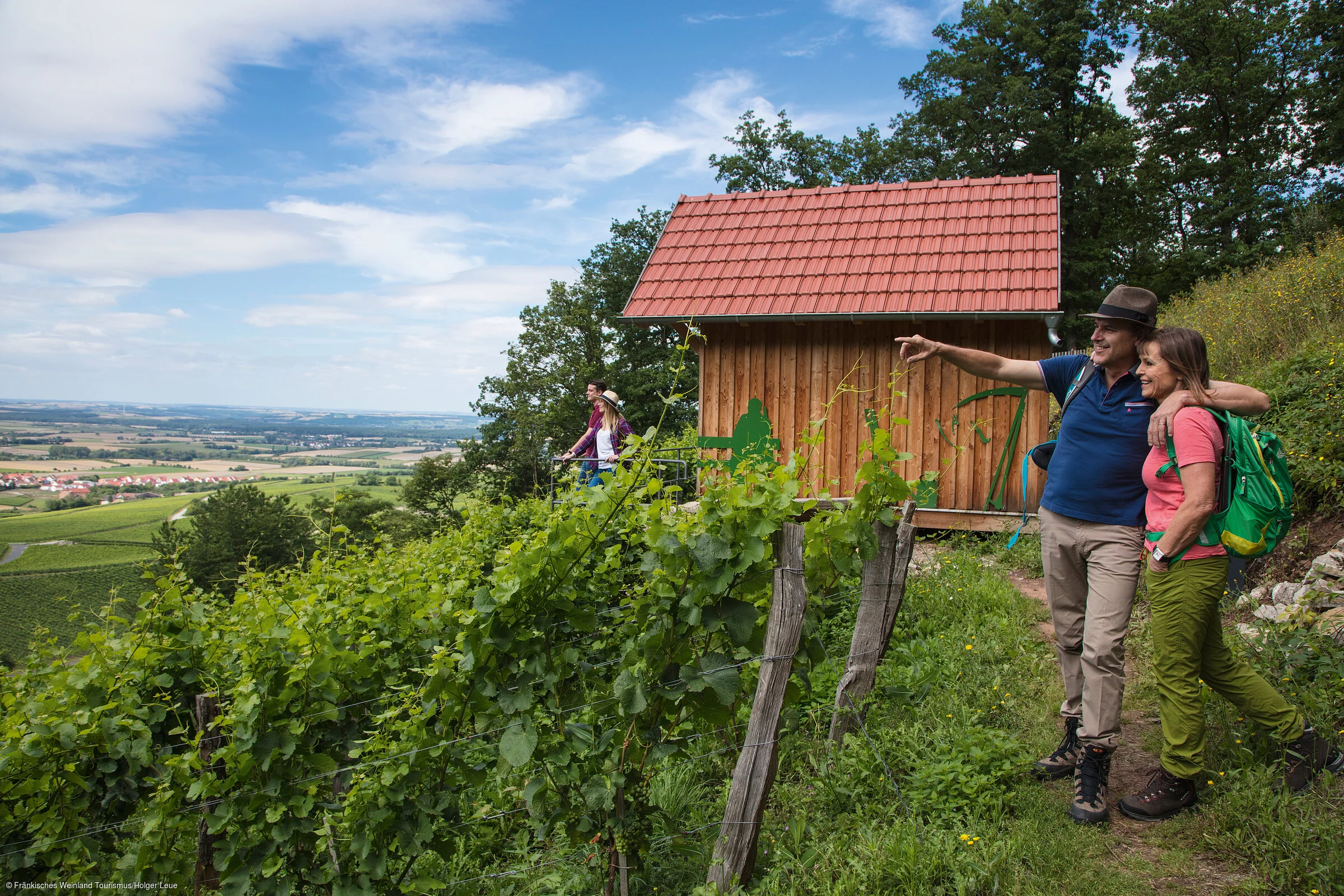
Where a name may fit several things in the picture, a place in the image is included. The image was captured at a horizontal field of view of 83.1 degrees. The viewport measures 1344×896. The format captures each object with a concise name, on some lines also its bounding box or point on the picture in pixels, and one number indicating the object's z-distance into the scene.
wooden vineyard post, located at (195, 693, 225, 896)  2.81
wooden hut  8.25
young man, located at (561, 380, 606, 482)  8.44
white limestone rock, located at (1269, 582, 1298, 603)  4.63
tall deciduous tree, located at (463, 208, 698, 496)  29.03
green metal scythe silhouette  8.24
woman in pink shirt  2.75
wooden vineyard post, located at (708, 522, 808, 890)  2.51
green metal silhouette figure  8.97
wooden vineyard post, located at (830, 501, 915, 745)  3.39
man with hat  2.93
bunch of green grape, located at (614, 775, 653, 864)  2.69
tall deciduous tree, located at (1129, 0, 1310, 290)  24.64
